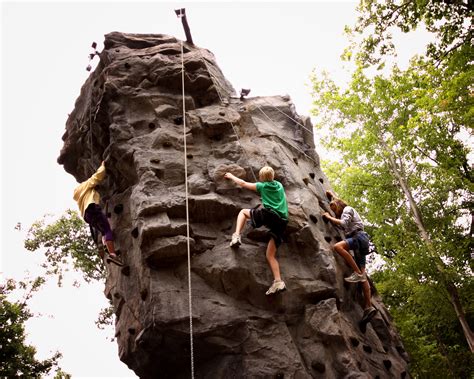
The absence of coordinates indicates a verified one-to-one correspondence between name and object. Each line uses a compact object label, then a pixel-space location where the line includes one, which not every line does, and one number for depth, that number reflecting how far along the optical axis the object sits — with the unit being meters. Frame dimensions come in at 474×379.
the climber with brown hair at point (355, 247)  6.60
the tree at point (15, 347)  12.58
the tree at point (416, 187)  11.13
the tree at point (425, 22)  8.45
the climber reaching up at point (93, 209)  6.96
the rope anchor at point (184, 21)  9.34
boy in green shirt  5.89
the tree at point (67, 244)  15.20
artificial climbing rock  5.60
